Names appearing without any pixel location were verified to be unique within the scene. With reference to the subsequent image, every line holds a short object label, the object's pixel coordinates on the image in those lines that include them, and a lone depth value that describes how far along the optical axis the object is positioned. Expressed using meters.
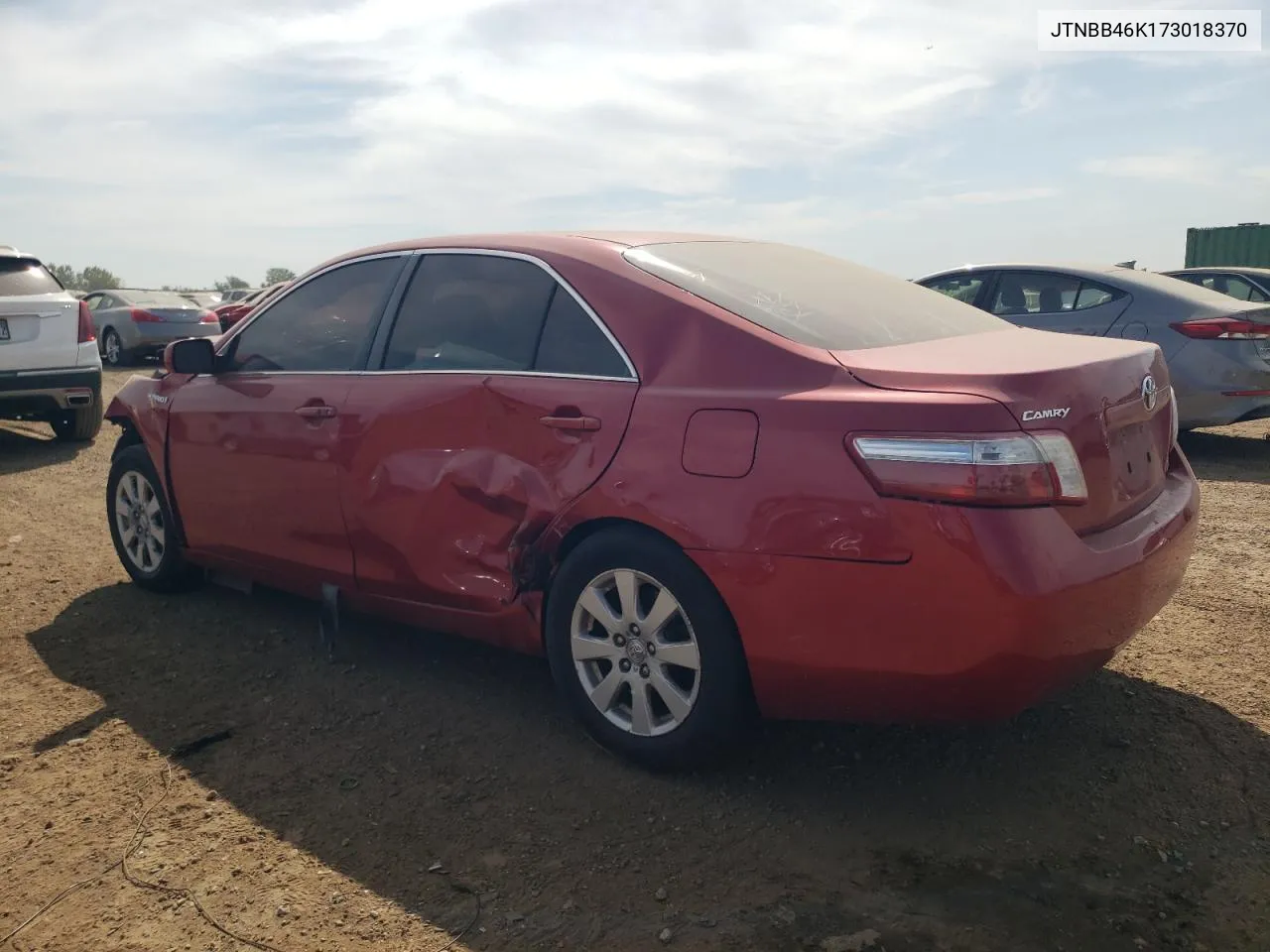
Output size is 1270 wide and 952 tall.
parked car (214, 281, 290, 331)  20.20
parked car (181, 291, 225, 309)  23.77
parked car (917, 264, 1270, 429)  7.55
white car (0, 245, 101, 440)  8.91
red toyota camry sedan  2.64
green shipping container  23.34
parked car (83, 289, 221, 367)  18.78
